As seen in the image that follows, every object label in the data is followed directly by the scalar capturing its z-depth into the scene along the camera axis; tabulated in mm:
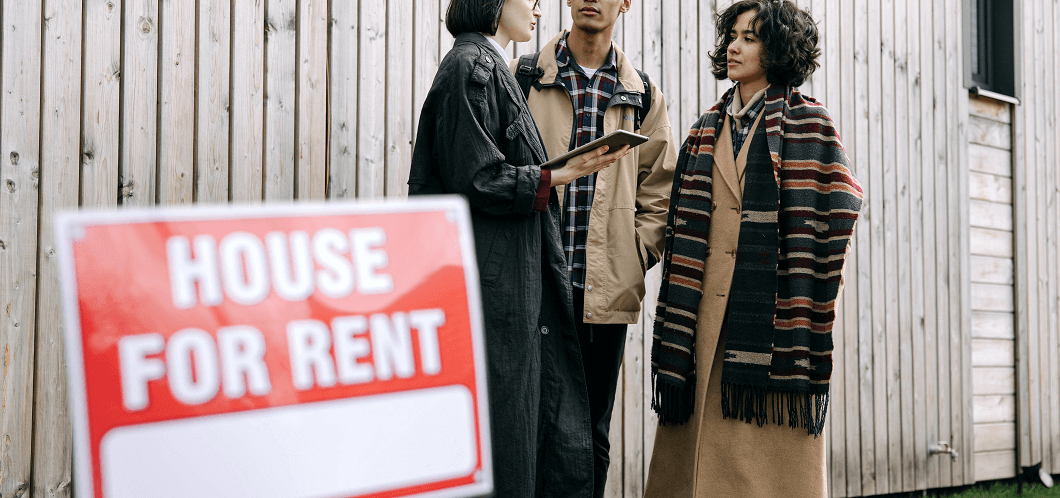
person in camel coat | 2559
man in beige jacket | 2582
